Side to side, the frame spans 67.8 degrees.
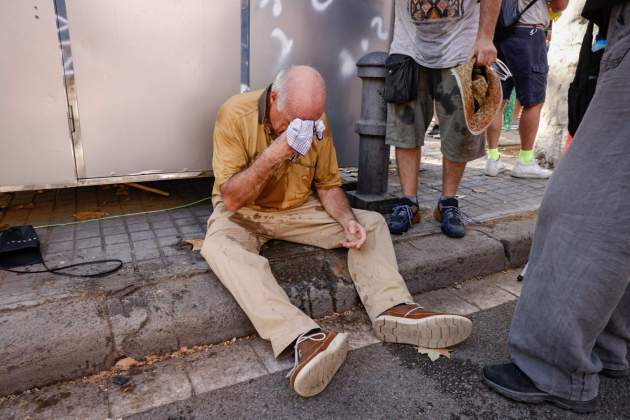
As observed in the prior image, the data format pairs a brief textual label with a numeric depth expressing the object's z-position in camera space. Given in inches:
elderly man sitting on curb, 77.0
